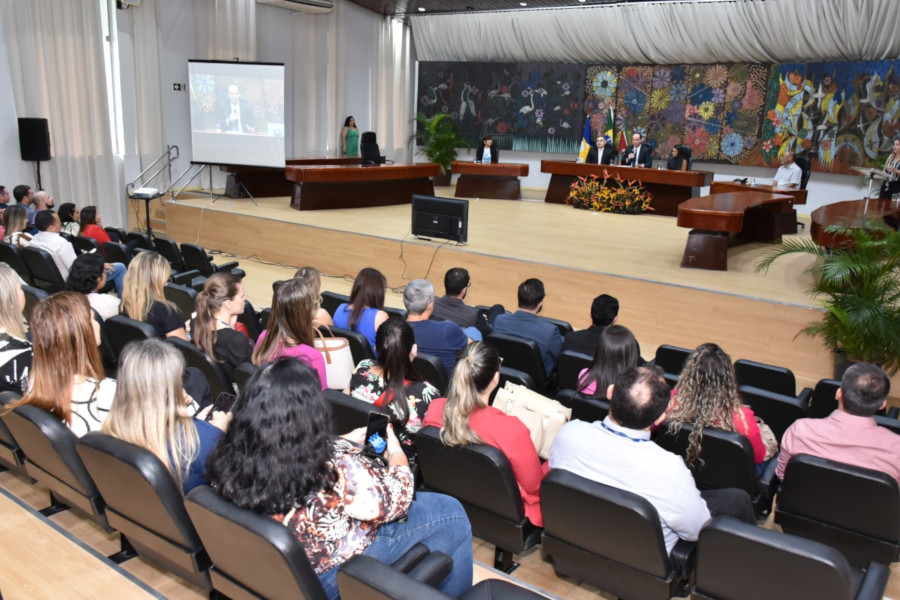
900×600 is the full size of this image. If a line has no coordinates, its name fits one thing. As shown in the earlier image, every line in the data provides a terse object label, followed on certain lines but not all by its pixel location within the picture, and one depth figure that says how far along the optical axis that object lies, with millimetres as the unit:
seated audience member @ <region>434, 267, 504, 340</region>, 4422
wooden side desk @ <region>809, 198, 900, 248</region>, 5688
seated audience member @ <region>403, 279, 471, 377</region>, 3582
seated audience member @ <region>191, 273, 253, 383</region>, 3305
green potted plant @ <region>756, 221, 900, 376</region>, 4641
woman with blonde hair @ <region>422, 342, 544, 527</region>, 2307
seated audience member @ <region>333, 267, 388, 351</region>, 3865
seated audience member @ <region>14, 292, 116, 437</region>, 2340
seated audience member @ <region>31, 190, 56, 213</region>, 7141
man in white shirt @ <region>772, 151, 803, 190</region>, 9430
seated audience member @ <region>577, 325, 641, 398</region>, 3037
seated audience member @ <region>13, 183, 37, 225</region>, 7473
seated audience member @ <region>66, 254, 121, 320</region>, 3920
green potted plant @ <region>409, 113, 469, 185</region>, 14117
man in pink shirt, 2561
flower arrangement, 10758
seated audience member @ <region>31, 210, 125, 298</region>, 5617
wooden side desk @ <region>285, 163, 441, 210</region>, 9367
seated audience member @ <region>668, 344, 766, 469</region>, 2674
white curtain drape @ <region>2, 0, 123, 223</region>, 9078
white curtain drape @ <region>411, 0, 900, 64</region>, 10172
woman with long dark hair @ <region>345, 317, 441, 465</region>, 2666
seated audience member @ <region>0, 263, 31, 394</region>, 2697
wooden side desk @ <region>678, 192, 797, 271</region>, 6477
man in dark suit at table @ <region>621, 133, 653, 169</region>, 10938
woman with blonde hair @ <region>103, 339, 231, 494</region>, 1972
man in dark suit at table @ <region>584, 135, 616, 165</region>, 11312
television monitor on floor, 7188
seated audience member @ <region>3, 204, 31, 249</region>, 5867
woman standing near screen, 13188
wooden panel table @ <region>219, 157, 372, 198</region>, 10328
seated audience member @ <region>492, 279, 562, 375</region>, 4074
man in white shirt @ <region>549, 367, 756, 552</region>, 2119
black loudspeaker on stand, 8992
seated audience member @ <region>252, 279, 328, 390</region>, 3141
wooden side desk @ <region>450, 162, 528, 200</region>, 12032
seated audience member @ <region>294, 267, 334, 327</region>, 3787
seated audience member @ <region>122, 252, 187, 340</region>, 3760
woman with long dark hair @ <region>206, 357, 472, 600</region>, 1643
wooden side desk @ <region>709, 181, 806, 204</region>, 8867
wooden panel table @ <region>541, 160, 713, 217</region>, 10305
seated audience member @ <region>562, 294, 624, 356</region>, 3855
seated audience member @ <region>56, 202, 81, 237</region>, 7020
